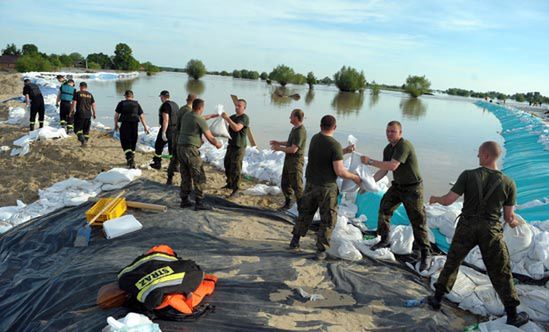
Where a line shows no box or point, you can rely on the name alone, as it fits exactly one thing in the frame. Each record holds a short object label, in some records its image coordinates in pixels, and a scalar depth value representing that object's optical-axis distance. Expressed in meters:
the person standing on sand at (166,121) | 8.29
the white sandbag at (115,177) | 7.43
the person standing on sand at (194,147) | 5.95
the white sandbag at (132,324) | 2.78
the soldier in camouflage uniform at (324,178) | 4.61
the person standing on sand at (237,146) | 7.06
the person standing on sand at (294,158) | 5.99
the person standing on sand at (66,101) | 11.35
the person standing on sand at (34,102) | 11.23
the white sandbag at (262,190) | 7.73
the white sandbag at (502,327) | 3.50
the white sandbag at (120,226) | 5.02
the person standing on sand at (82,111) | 10.26
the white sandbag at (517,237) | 4.45
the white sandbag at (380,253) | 4.96
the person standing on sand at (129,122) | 8.41
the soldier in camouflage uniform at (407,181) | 4.72
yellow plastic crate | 5.29
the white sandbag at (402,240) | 5.20
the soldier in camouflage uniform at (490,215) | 3.56
